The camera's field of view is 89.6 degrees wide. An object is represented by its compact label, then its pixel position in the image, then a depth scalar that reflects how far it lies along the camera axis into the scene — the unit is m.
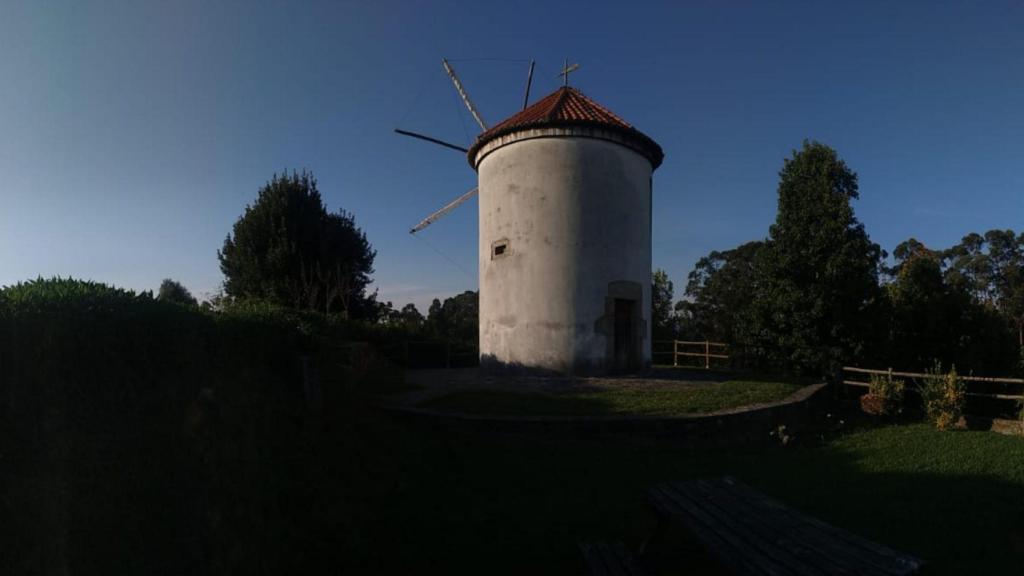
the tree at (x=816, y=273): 14.67
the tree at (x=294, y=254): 18.86
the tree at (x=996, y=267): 37.56
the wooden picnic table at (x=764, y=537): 2.48
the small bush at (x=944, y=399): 9.50
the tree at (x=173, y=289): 38.99
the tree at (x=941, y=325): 14.17
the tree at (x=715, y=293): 26.98
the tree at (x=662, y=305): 28.18
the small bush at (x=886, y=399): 10.31
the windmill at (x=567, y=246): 11.95
